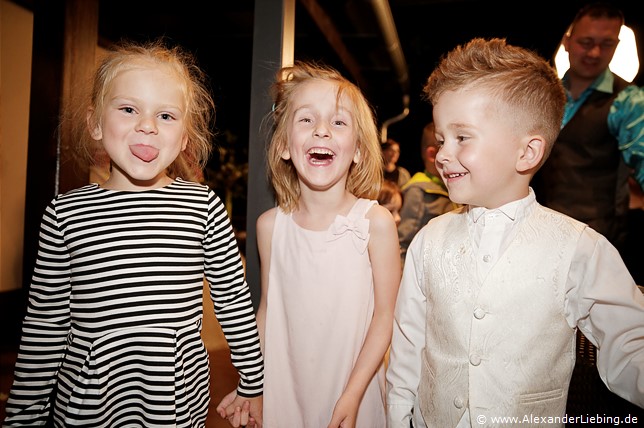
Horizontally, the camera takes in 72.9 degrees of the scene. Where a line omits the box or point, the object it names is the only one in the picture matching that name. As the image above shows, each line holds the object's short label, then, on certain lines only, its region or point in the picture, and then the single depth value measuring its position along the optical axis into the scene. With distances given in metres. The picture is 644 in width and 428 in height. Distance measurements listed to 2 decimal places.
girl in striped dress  1.19
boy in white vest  1.08
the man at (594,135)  2.03
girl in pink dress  1.40
